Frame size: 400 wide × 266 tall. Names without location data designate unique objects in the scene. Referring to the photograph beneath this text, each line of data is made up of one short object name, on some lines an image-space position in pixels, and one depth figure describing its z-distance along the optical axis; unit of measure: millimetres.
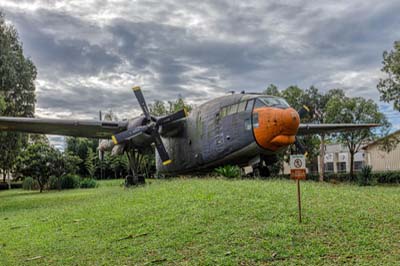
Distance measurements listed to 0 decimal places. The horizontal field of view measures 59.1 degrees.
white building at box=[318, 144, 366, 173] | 40688
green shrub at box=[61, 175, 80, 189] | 32875
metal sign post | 7430
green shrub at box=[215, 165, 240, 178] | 15484
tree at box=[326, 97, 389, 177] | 30312
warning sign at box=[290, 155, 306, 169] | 7543
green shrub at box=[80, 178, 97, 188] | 32719
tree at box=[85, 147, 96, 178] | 52344
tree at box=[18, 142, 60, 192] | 30391
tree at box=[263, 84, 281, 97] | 33281
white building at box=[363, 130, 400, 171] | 34534
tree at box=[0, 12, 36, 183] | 18750
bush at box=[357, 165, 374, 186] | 22711
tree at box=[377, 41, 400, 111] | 22320
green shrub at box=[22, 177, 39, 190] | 36438
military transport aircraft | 14688
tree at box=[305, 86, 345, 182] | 34531
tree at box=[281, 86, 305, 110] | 33475
